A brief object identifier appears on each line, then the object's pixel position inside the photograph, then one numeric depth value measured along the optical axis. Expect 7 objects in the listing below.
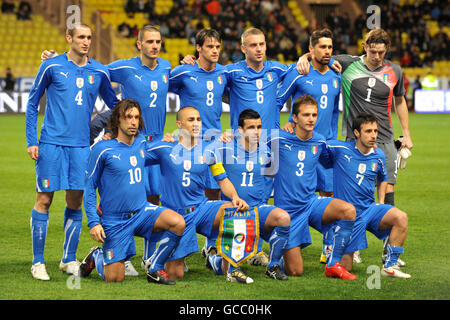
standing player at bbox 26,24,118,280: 11.60
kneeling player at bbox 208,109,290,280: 11.55
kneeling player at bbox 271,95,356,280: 11.60
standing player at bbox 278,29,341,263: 13.11
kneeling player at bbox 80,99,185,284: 11.05
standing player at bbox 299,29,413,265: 13.16
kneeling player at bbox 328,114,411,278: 11.79
